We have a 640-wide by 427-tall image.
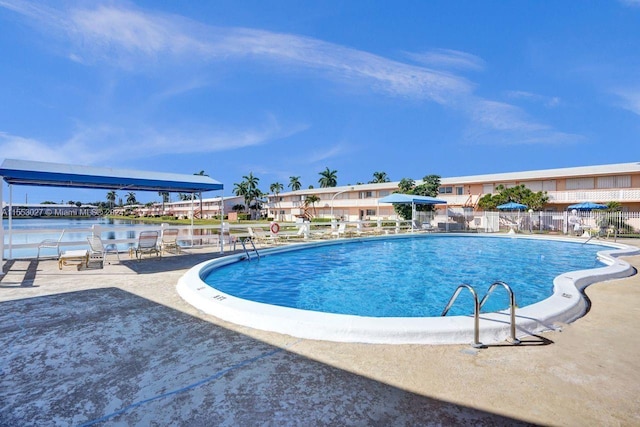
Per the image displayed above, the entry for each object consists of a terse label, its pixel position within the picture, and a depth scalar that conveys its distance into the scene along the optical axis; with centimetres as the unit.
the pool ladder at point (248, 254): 1156
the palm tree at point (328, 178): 8588
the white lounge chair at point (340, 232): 1958
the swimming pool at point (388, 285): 406
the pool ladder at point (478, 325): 377
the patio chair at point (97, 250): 913
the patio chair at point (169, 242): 1177
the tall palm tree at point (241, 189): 8044
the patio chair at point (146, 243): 1049
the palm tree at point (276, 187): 8001
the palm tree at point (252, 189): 7862
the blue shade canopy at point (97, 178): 923
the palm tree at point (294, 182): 9238
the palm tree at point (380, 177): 8338
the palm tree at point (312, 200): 5569
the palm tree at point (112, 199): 14118
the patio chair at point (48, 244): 1000
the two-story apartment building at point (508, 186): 2822
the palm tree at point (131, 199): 13788
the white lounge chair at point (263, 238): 1591
